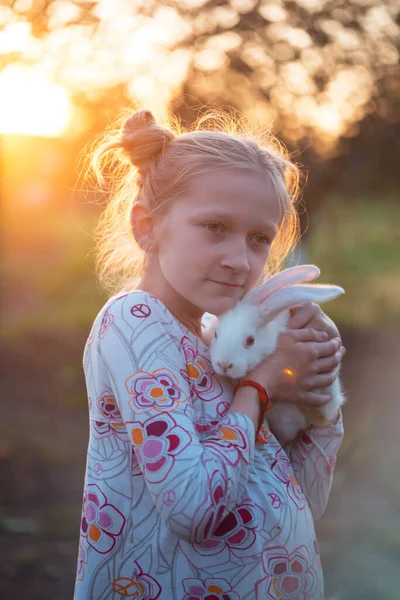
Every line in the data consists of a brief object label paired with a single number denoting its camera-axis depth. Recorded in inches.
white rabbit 68.4
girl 50.4
